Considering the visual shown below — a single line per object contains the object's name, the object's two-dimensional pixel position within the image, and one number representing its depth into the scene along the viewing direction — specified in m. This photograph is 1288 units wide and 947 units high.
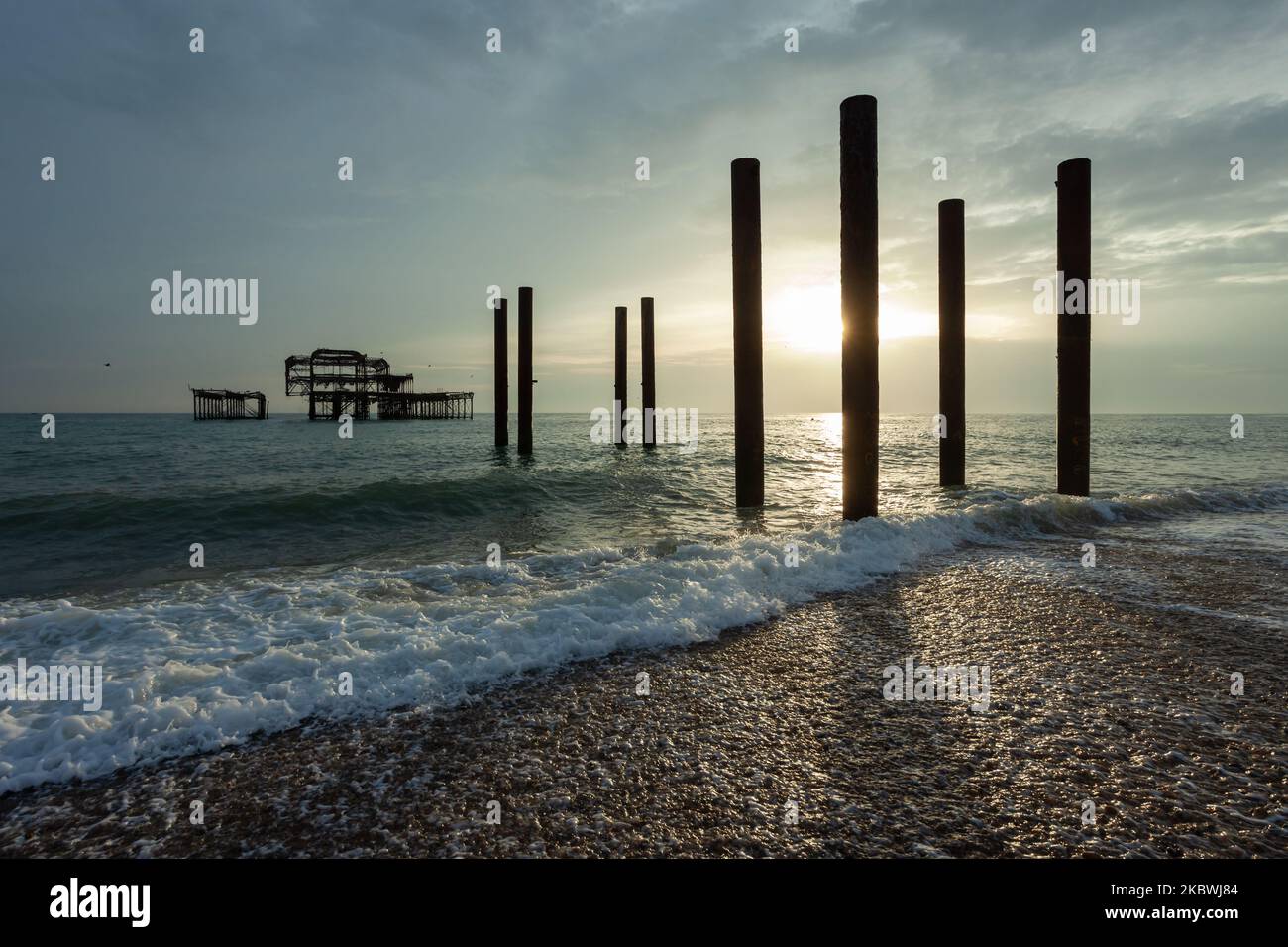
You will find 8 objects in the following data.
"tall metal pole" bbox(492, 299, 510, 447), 22.16
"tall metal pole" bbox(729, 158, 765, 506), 9.55
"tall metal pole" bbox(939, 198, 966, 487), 12.09
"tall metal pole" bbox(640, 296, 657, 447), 23.11
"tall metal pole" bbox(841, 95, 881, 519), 8.00
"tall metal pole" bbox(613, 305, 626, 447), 24.39
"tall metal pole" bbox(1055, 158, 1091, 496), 9.92
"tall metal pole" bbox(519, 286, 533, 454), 19.36
